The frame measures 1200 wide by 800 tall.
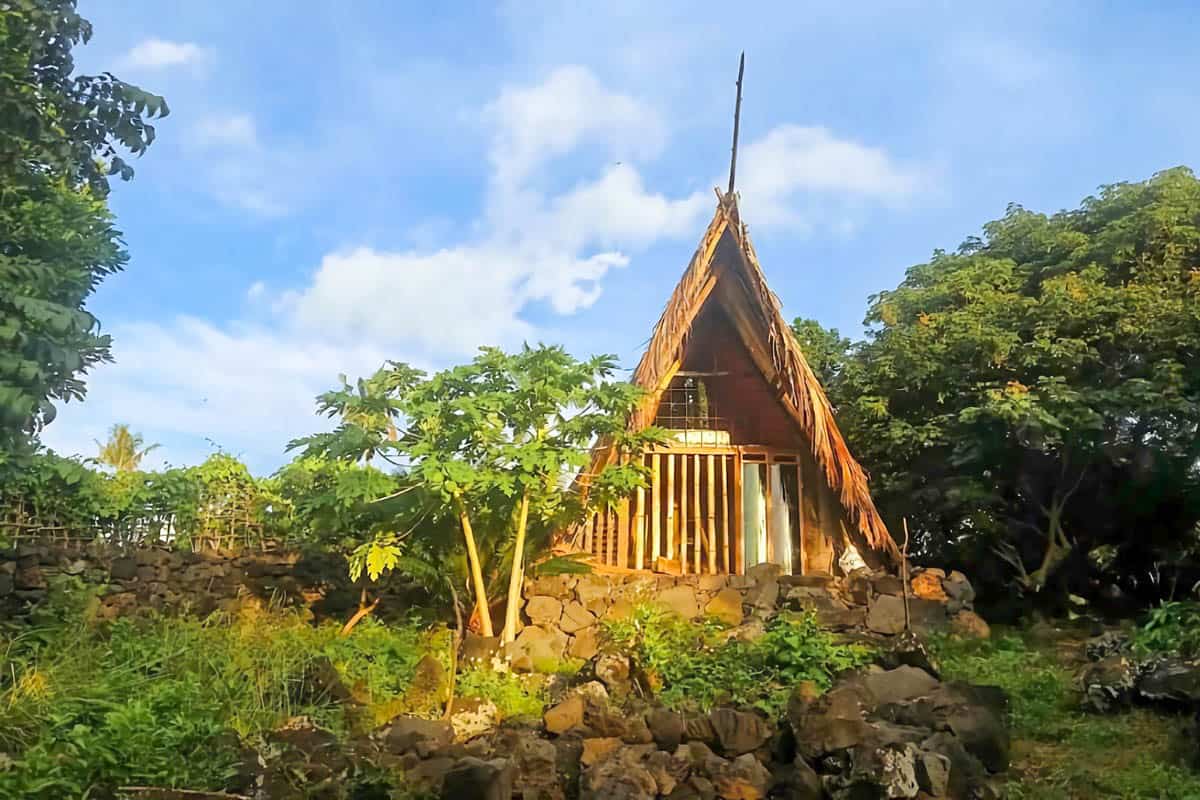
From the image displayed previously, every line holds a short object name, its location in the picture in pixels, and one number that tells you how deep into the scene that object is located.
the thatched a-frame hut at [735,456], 8.95
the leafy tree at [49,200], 5.61
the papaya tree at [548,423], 7.29
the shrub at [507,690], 6.51
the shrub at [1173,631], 6.65
